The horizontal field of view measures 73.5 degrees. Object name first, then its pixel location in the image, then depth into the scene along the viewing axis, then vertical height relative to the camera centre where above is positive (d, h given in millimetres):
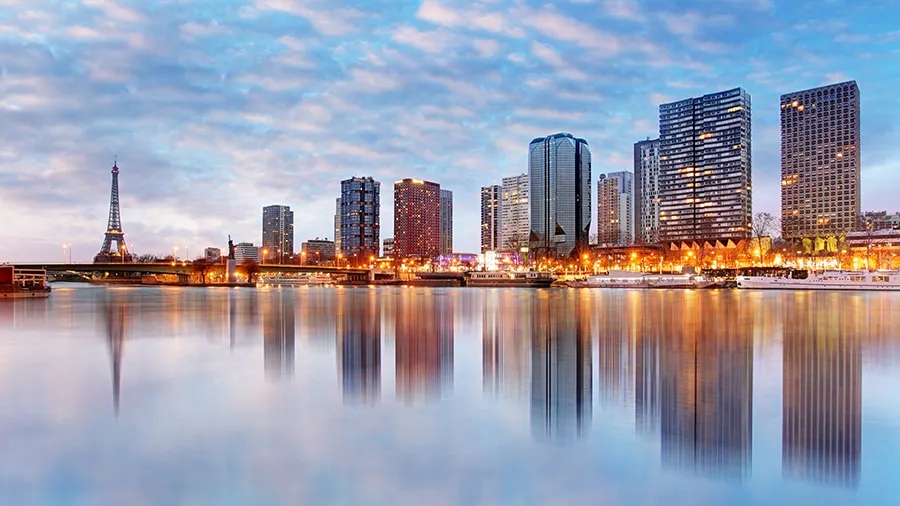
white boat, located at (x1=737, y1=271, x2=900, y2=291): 96562 -4268
